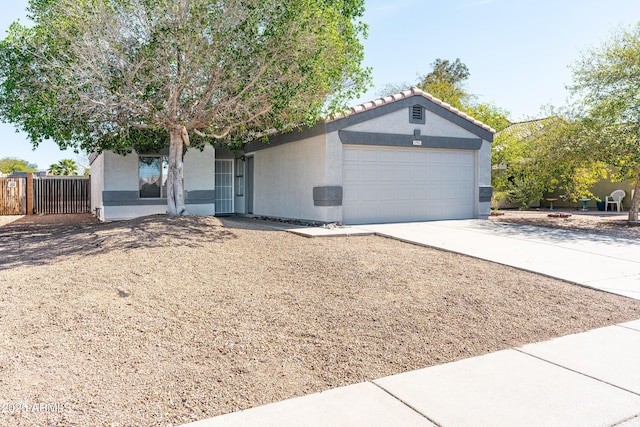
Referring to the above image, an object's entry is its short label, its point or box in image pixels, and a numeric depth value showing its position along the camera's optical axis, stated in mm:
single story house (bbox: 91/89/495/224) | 12953
